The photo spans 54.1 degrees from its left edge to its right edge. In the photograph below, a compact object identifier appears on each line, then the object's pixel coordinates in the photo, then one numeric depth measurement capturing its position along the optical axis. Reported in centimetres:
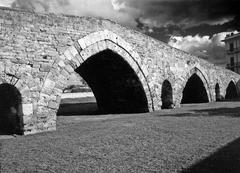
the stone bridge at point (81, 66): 702
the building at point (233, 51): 4266
